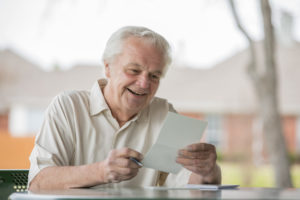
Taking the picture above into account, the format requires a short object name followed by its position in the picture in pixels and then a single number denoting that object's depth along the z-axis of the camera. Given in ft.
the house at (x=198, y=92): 46.75
